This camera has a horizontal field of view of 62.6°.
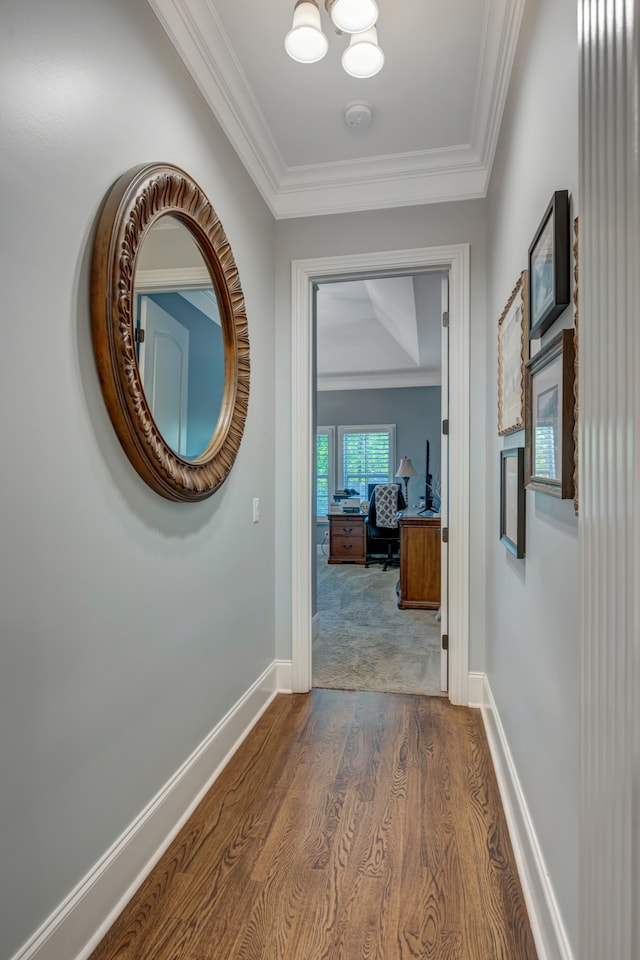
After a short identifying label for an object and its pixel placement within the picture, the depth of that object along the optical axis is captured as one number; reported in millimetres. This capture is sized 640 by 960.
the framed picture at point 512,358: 1679
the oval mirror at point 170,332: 1351
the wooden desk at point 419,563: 4484
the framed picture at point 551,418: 1116
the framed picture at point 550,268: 1147
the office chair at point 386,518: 6891
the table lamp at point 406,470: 6949
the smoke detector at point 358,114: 2236
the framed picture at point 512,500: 1680
